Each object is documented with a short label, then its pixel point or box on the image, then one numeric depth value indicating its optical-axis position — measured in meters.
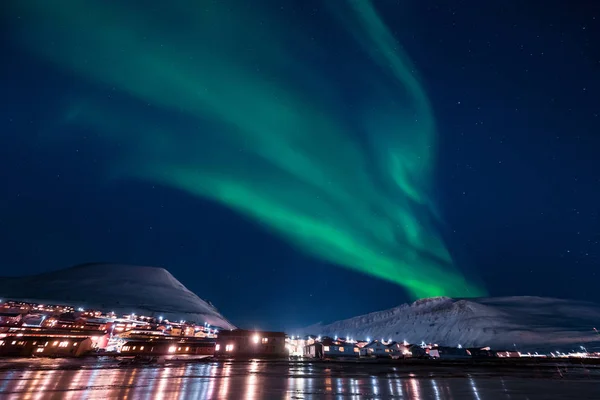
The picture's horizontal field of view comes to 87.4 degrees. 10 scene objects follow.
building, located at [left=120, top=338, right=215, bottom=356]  78.94
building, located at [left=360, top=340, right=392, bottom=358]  131.50
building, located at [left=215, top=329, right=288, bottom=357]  81.75
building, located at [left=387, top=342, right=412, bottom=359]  131.62
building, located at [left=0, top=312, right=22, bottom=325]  93.78
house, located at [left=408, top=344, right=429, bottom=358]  127.48
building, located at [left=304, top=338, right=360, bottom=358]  106.12
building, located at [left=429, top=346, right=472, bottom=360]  115.79
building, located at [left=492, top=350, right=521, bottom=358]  121.57
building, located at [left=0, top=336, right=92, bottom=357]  58.09
